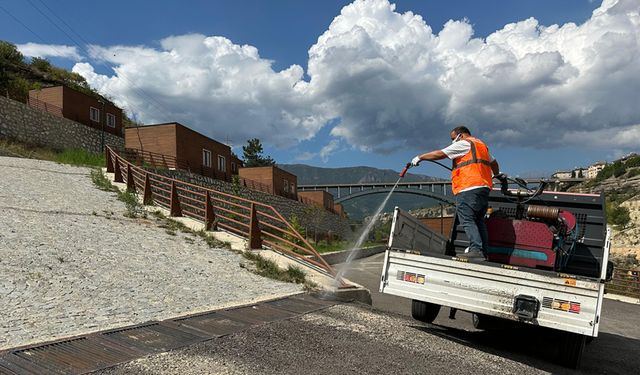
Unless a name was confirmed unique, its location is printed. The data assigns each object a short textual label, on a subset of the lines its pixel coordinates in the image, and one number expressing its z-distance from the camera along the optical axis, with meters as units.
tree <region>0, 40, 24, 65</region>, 42.75
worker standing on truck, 5.12
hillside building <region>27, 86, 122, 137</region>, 32.16
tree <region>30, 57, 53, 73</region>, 49.09
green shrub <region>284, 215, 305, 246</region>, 20.53
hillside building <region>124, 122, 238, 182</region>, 32.69
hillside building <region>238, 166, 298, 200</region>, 45.81
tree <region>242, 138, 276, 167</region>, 86.69
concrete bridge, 106.18
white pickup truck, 4.25
